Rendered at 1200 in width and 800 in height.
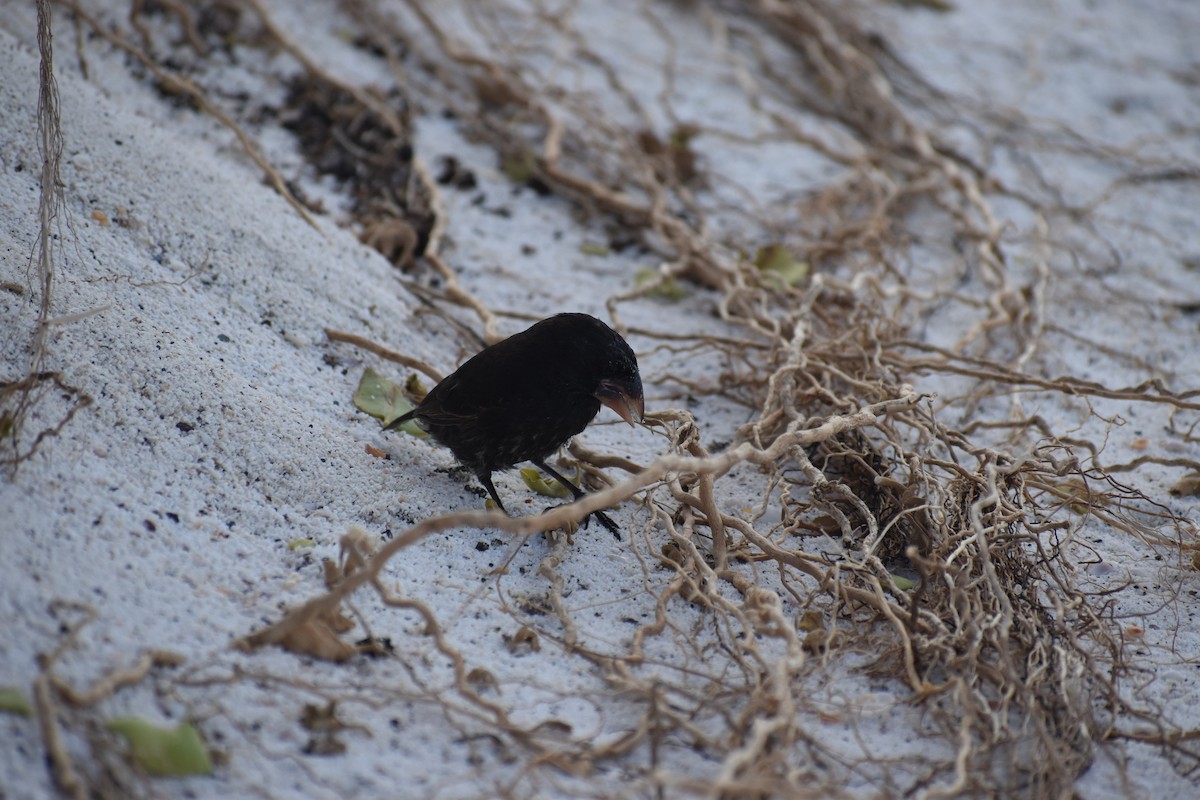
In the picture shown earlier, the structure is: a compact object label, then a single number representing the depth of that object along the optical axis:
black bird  5.25
